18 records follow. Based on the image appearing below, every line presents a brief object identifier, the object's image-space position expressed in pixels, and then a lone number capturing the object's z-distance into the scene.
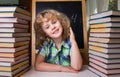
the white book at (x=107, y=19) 0.72
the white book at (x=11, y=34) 0.76
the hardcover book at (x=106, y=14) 0.71
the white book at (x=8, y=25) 0.76
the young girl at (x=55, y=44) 0.89
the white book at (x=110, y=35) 0.73
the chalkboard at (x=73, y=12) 0.98
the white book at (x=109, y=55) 0.74
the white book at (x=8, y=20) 0.76
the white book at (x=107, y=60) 0.74
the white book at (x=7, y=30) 0.76
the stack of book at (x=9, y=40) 0.76
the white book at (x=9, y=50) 0.77
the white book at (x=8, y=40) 0.77
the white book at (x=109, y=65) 0.74
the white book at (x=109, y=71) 0.74
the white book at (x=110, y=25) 0.72
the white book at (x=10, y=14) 0.75
